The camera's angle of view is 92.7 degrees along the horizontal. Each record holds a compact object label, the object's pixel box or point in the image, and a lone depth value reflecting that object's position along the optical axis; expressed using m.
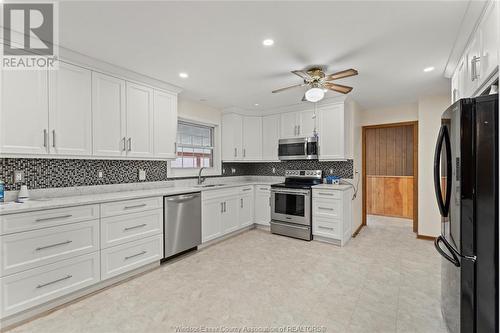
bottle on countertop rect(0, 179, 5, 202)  2.16
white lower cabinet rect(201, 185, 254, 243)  3.70
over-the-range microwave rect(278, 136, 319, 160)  4.32
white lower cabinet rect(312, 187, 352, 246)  3.75
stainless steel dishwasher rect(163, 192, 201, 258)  3.07
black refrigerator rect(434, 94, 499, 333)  1.36
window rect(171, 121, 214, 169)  4.18
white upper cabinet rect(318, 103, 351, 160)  4.07
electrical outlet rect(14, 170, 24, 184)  2.34
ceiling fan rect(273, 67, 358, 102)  2.64
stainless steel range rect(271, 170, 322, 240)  4.05
